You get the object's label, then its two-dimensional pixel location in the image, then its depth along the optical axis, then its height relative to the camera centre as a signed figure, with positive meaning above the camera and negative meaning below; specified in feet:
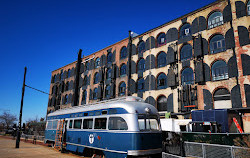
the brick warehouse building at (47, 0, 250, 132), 62.69 +21.18
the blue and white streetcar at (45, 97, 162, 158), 31.32 -3.14
